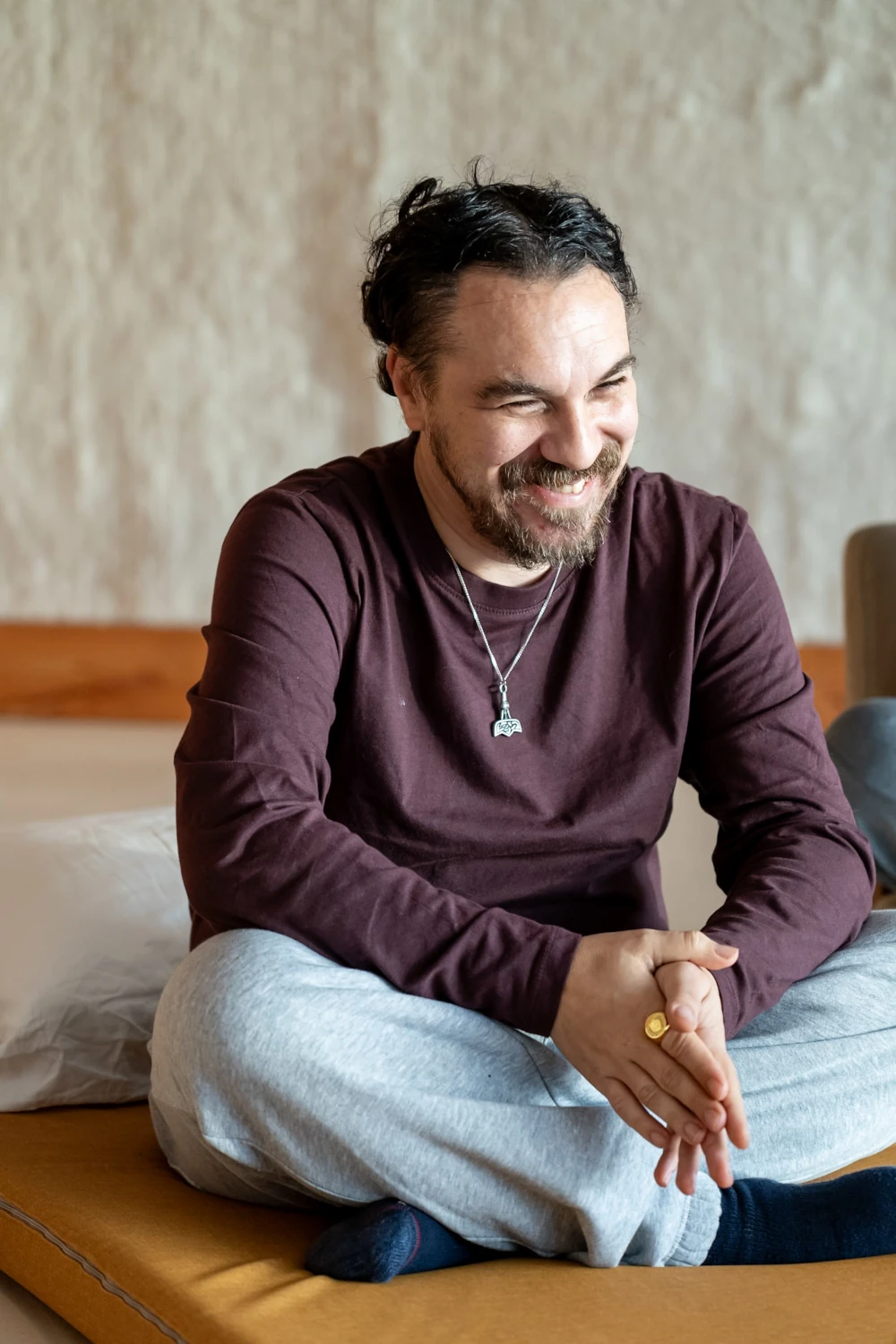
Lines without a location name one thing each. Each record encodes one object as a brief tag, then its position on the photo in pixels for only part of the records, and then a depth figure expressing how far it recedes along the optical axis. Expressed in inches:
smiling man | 49.2
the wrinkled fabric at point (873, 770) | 81.8
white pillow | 65.8
